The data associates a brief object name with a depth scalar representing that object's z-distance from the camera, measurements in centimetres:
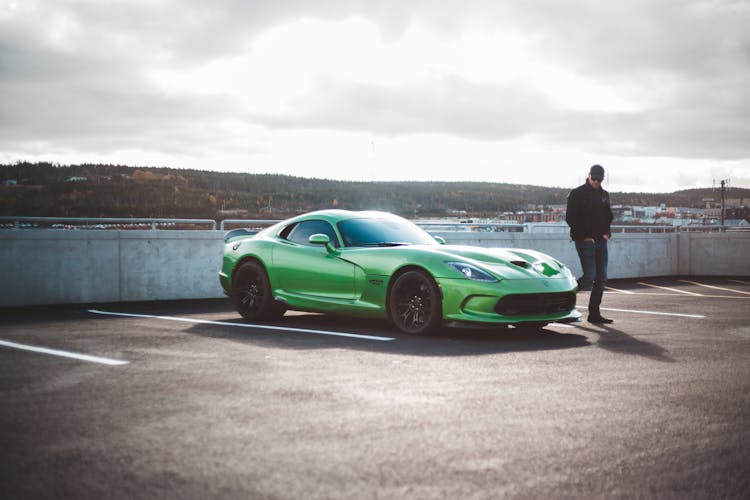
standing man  930
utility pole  10594
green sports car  779
